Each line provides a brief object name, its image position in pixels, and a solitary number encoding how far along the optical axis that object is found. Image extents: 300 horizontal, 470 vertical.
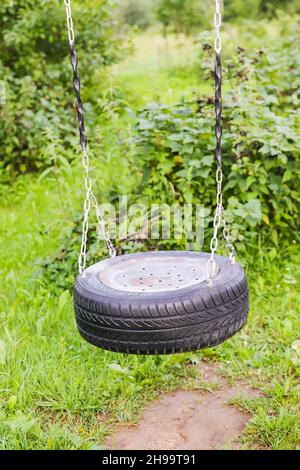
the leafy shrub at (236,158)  4.17
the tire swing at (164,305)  2.36
